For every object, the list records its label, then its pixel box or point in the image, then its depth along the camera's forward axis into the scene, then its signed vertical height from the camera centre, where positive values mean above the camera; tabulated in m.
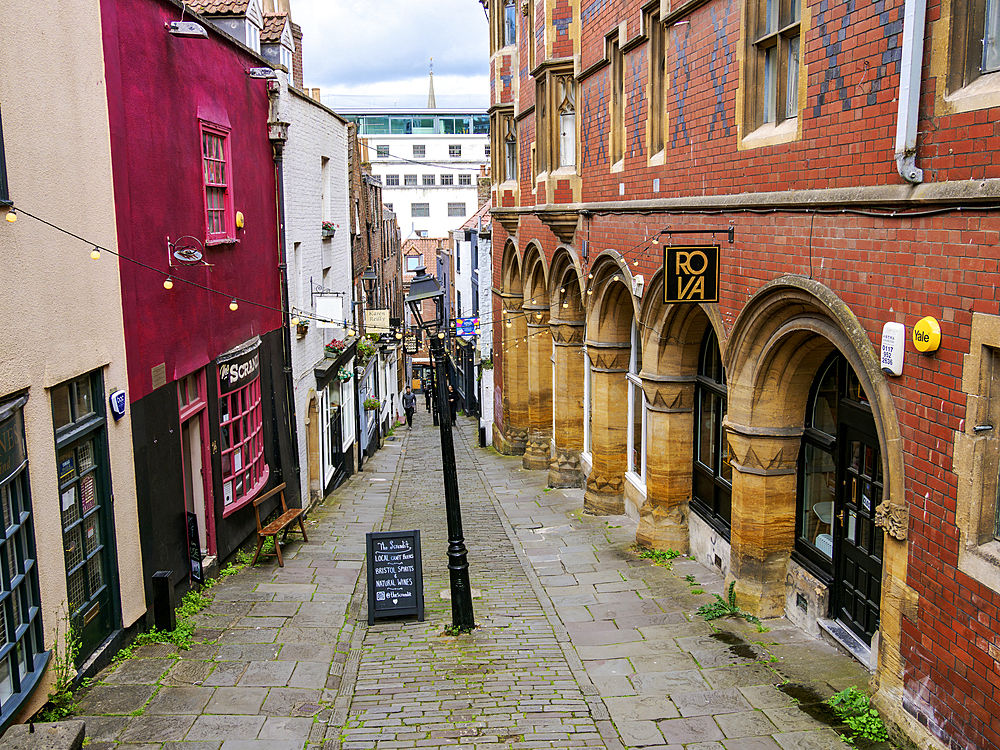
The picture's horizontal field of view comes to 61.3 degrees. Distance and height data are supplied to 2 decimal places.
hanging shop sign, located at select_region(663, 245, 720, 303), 9.88 -0.37
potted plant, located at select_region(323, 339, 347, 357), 20.25 -2.49
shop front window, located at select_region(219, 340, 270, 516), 12.20 -2.77
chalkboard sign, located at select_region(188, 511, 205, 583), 10.54 -3.75
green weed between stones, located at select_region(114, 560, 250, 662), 8.89 -4.20
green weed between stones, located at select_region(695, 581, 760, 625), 9.97 -4.35
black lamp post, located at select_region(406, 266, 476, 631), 9.99 -2.76
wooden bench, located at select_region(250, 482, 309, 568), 12.28 -4.13
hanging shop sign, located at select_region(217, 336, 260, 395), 12.16 -1.80
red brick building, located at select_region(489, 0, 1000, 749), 5.97 -0.64
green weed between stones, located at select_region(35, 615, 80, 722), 7.09 -3.65
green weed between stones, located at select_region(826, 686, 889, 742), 6.92 -4.01
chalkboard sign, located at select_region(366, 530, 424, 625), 10.33 -4.02
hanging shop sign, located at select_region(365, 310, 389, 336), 22.34 -2.01
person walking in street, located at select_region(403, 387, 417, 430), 41.44 -8.71
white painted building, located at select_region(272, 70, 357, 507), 16.97 -0.62
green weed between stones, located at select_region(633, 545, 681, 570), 12.54 -4.72
